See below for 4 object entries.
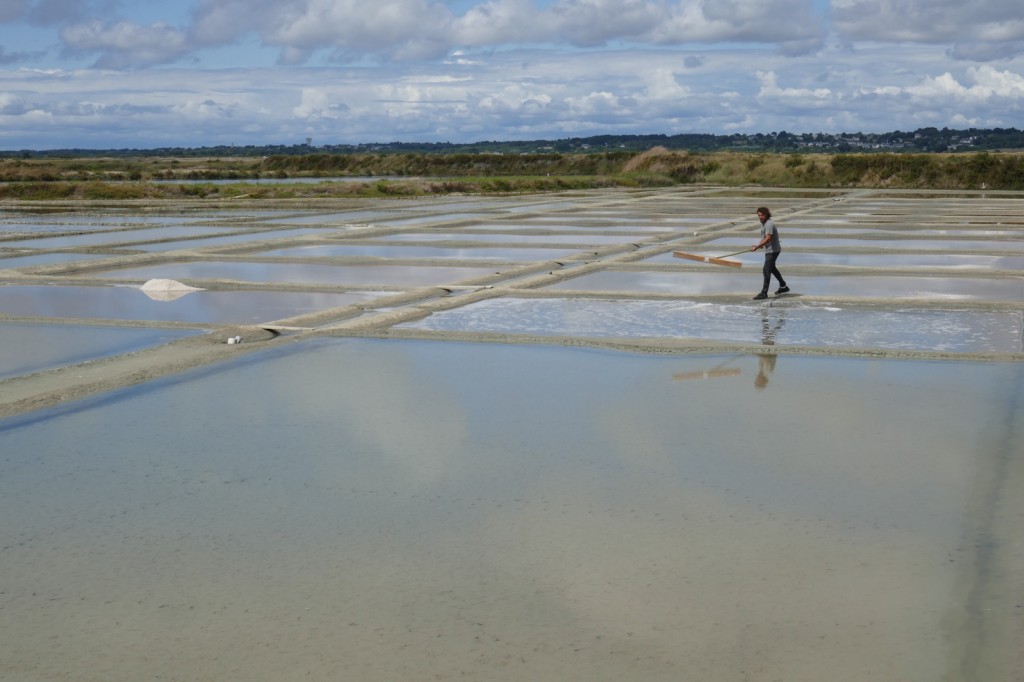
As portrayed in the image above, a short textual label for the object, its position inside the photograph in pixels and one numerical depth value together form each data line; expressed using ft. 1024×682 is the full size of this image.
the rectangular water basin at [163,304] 45.24
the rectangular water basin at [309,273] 57.11
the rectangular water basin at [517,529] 15.42
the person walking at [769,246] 48.67
